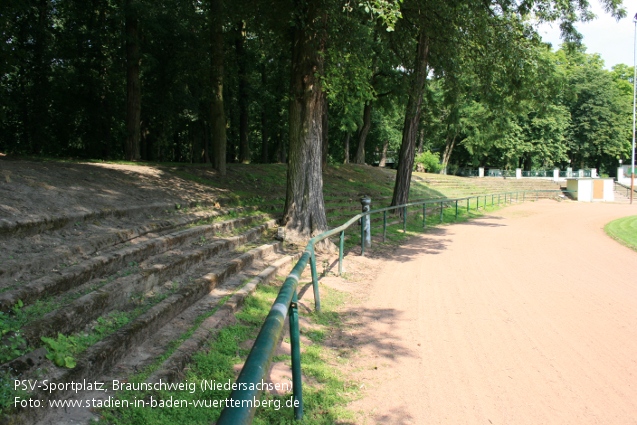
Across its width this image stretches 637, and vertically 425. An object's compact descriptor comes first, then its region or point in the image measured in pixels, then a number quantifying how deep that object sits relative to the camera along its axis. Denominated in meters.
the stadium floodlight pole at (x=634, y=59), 36.78
